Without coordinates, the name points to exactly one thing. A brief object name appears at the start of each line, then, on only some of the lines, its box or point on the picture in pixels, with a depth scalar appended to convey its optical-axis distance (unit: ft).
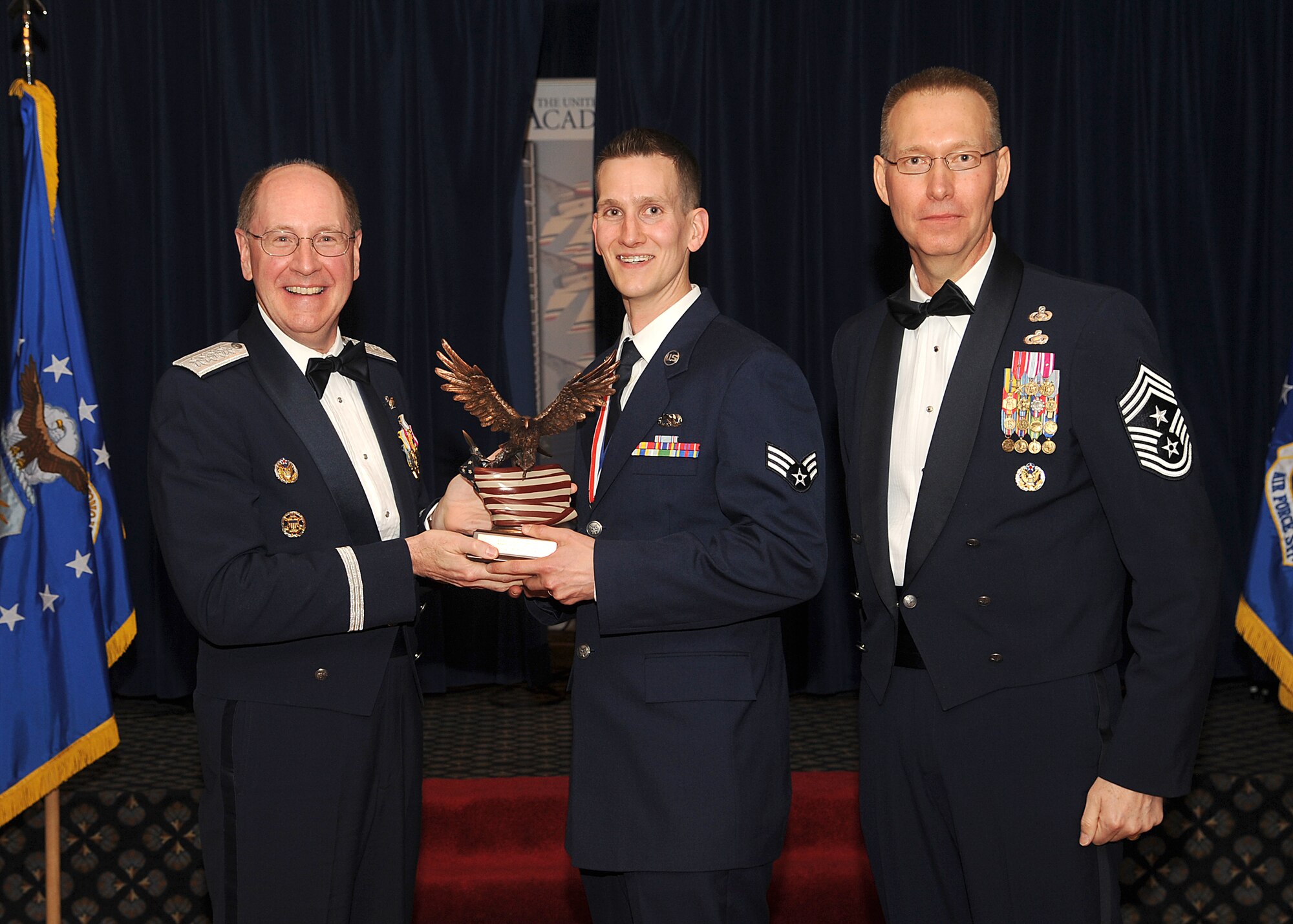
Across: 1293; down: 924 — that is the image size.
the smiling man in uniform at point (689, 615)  5.95
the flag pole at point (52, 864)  9.66
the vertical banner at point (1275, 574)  10.71
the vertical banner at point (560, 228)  18.10
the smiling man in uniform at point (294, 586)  6.28
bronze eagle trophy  6.02
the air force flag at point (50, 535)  9.53
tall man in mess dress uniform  5.64
